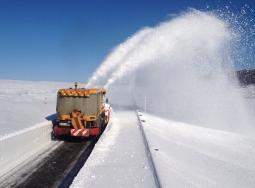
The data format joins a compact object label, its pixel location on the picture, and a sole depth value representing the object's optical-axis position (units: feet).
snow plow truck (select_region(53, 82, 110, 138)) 37.09
